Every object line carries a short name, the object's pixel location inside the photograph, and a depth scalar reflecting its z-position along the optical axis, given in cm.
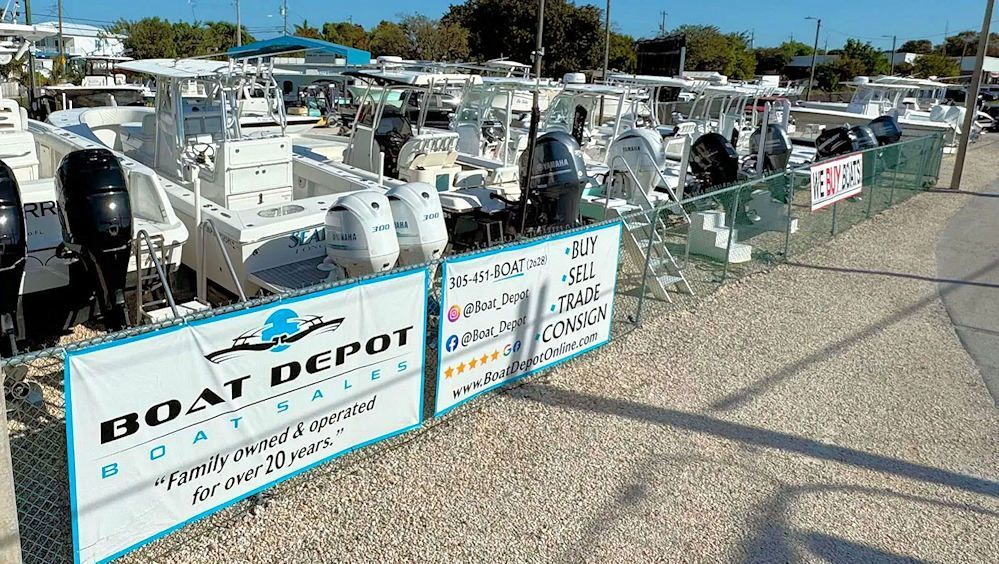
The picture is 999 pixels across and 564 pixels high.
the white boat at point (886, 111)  2306
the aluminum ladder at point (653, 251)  730
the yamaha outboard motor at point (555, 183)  794
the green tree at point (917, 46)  10100
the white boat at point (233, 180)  666
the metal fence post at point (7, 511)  287
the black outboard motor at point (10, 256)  488
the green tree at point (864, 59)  6819
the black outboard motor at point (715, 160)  1138
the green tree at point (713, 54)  6025
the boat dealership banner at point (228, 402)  327
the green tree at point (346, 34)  6032
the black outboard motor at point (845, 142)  1521
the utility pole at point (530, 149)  656
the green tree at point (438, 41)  4822
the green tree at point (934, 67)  6900
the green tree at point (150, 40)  5188
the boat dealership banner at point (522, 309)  500
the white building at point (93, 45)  4546
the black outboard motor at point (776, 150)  1370
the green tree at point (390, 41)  5127
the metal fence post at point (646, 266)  705
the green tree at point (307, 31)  6266
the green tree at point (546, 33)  5034
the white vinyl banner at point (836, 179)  1052
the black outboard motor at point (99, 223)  536
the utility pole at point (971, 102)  1597
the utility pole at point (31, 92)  1793
